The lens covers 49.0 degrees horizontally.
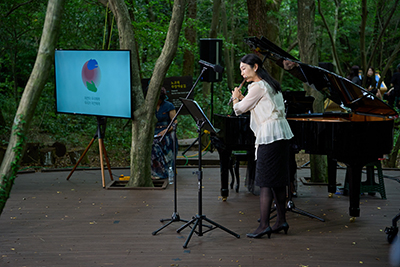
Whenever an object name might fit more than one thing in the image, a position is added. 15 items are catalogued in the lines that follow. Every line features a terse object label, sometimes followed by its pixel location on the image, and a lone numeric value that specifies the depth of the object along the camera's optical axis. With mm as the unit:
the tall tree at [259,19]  8961
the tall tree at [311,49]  6512
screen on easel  6035
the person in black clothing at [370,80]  9000
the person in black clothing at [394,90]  11748
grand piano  4555
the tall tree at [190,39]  12250
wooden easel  6461
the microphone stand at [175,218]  4465
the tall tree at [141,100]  5957
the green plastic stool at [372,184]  5723
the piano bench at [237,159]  6086
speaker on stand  8031
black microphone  4007
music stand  3953
